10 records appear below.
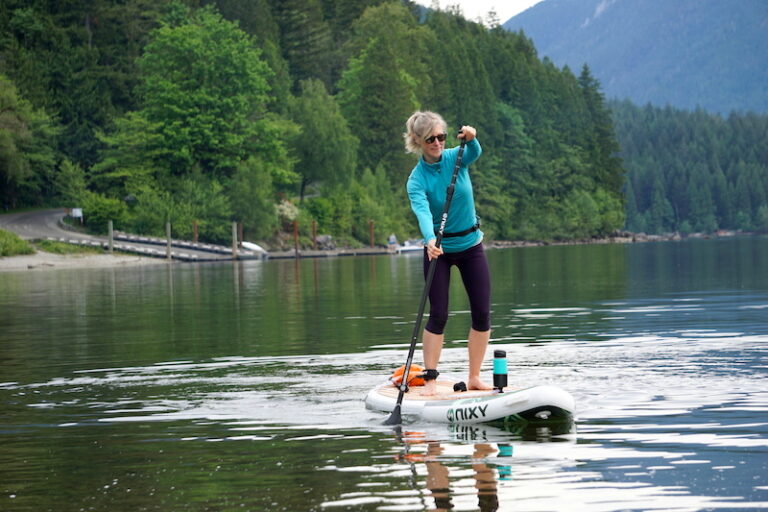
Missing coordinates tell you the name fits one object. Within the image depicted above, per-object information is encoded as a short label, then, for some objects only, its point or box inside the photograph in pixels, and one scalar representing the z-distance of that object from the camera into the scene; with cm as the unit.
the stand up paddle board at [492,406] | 1235
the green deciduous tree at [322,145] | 11319
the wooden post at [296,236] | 9861
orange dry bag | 1443
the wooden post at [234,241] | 9007
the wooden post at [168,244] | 8506
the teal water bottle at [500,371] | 1325
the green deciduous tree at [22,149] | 9131
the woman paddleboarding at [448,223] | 1394
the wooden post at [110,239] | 8200
